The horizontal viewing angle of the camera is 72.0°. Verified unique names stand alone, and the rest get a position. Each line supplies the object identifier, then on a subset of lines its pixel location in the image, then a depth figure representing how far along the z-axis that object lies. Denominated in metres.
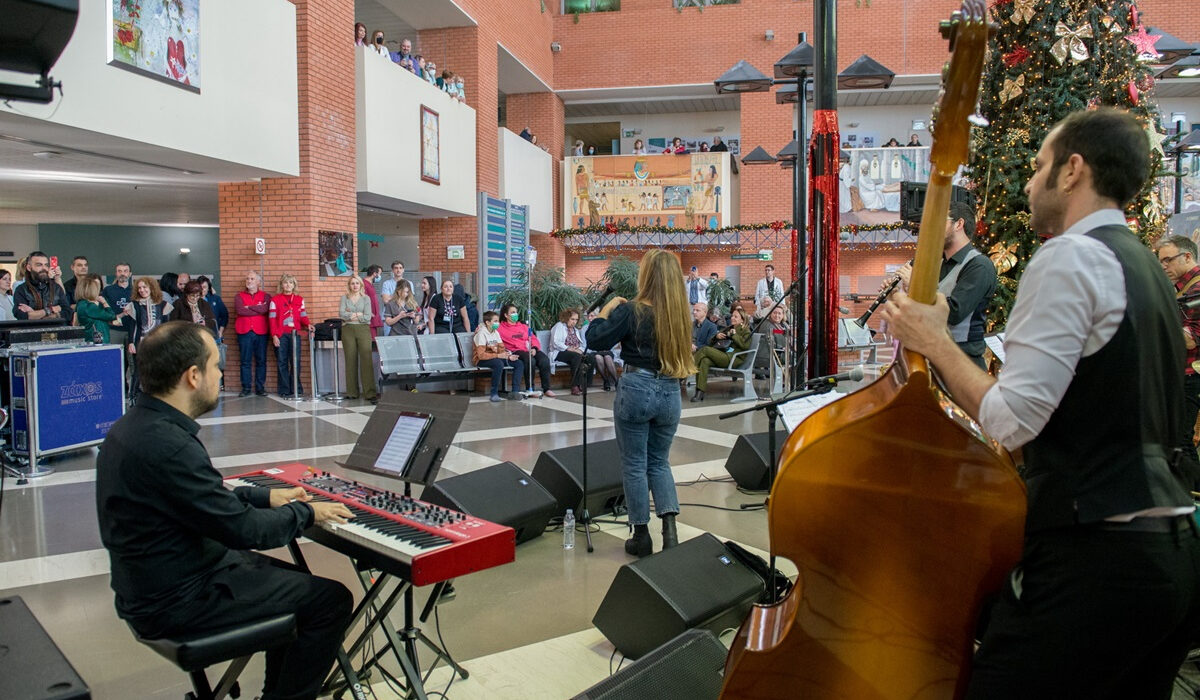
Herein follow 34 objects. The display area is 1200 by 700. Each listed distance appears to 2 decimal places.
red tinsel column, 4.58
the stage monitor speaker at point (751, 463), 5.87
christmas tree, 3.63
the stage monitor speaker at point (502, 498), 4.21
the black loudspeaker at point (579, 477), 5.04
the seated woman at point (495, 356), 10.85
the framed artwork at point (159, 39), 8.04
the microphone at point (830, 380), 2.49
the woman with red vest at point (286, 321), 10.70
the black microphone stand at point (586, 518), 4.68
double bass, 1.54
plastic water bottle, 4.69
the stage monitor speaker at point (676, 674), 2.19
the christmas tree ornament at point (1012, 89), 3.73
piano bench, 2.28
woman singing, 4.16
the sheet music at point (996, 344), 3.29
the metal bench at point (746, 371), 10.95
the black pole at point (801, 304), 5.02
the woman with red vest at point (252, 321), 10.73
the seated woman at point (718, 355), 10.80
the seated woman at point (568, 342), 11.66
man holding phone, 8.62
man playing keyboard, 2.30
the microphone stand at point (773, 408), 2.64
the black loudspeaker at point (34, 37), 3.15
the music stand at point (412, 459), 2.71
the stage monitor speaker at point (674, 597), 3.03
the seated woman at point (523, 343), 11.18
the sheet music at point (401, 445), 3.13
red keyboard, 2.35
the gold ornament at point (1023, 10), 3.67
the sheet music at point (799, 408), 2.70
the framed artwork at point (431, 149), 13.86
